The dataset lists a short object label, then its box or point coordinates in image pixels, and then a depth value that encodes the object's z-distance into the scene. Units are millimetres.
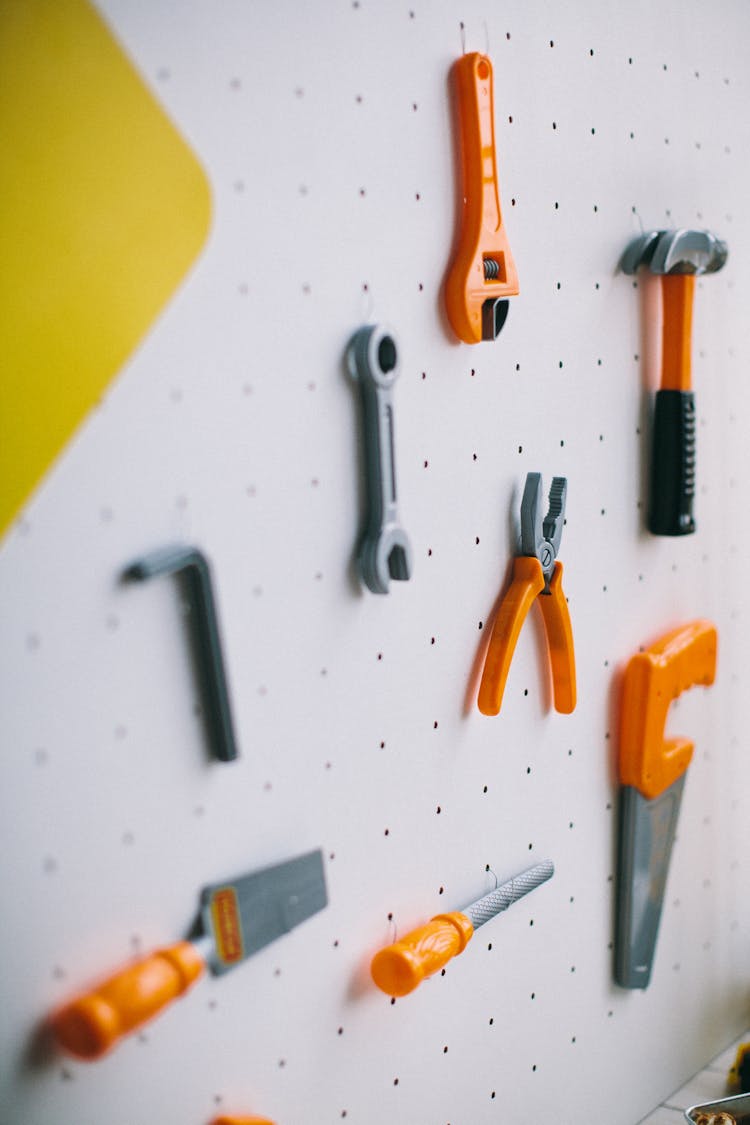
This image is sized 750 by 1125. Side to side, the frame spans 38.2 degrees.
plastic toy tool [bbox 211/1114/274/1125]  636
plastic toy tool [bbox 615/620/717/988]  963
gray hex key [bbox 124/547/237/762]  576
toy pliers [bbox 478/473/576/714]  785
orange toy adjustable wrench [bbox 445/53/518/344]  717
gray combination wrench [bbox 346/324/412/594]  661
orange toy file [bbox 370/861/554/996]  703
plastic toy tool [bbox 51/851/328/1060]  533
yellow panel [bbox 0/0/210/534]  500
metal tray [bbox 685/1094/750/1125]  957
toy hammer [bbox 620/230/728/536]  934
